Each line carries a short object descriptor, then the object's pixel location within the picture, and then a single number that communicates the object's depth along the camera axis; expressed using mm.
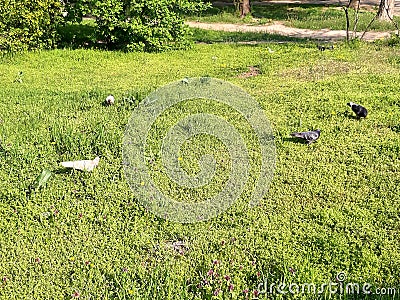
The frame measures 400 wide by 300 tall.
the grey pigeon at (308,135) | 4884
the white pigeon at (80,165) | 4329
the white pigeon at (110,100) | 6051
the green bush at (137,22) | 10008
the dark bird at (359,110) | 5500
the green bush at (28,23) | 9477
